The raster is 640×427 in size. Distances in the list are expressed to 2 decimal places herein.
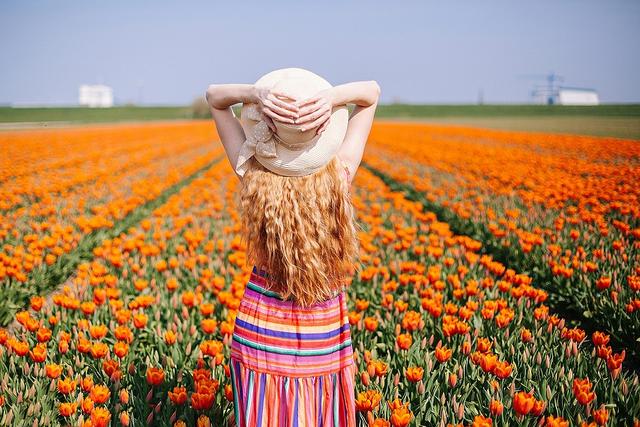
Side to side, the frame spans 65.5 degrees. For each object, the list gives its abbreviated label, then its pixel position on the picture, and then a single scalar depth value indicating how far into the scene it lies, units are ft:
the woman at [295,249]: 5.84
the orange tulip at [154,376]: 7.76
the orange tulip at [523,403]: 6.52
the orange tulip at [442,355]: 8.39
